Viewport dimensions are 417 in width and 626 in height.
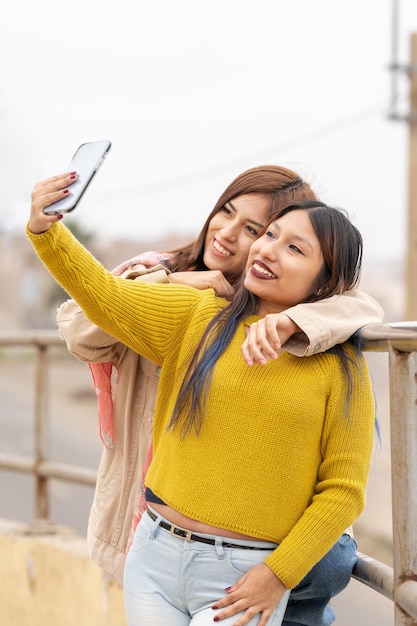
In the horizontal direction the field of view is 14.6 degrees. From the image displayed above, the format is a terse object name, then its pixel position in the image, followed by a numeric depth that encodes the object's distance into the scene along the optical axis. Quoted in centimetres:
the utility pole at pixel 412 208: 1161
